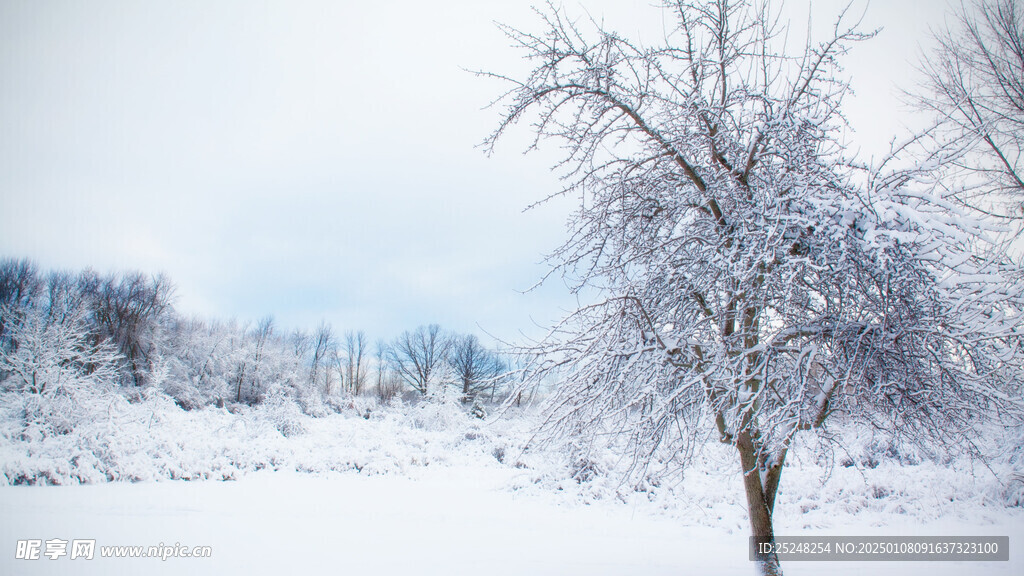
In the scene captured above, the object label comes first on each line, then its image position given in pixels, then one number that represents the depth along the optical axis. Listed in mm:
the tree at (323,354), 54156
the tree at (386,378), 46381
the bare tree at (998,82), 7168
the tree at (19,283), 30094
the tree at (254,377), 36469
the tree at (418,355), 45281
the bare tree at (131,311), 33156
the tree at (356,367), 57750
